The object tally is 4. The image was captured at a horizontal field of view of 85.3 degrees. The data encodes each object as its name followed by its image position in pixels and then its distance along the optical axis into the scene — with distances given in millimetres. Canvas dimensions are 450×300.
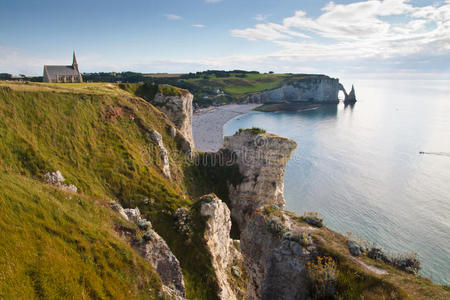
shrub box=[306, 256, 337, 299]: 14516
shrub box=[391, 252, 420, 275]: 15508
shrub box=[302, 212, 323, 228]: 20875
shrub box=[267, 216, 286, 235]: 19547
